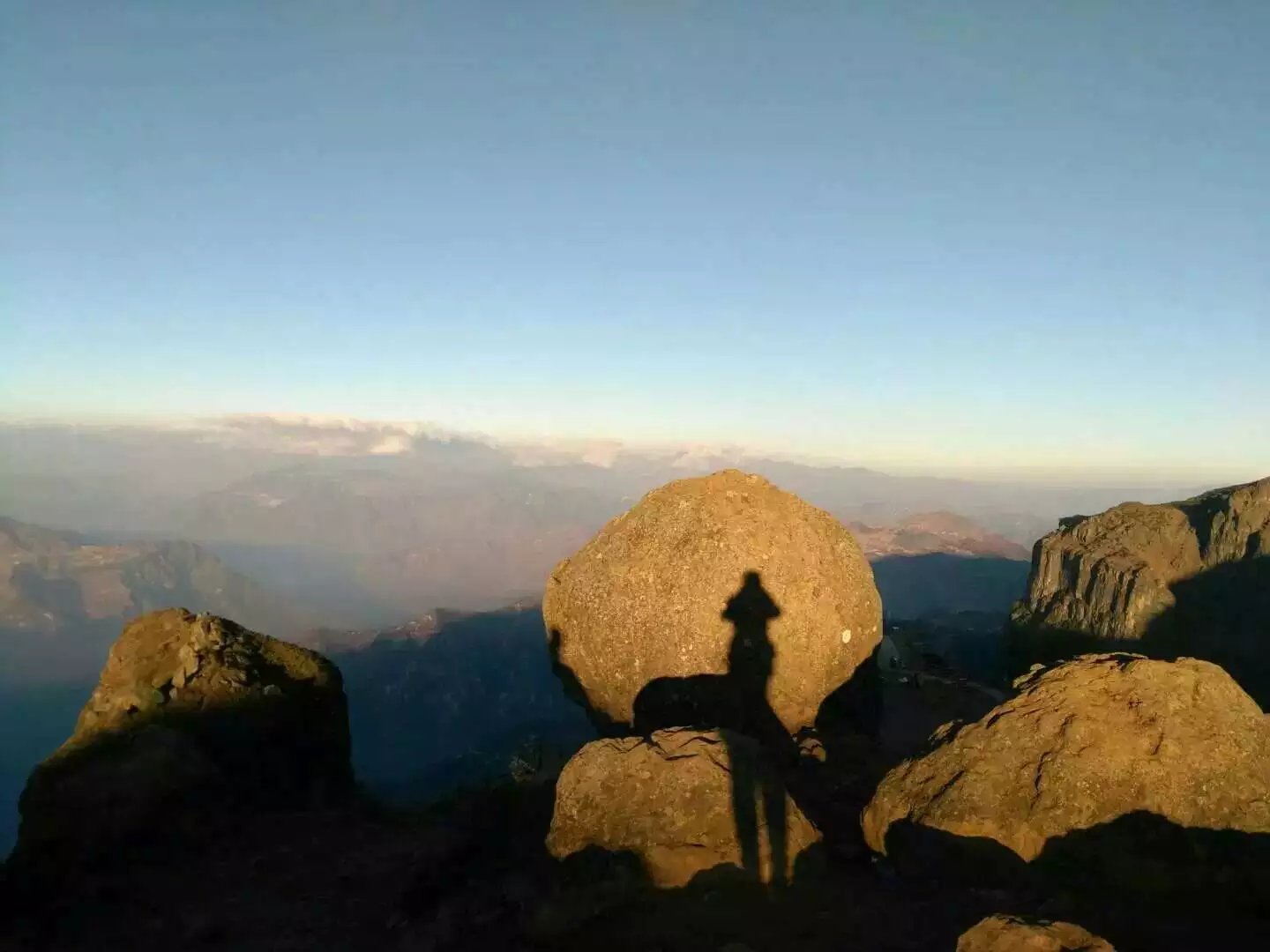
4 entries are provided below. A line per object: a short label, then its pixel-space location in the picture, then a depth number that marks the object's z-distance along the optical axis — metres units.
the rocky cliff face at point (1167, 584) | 28.23
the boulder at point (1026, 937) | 6.51
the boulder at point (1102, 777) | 9.62
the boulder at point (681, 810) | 10.52
